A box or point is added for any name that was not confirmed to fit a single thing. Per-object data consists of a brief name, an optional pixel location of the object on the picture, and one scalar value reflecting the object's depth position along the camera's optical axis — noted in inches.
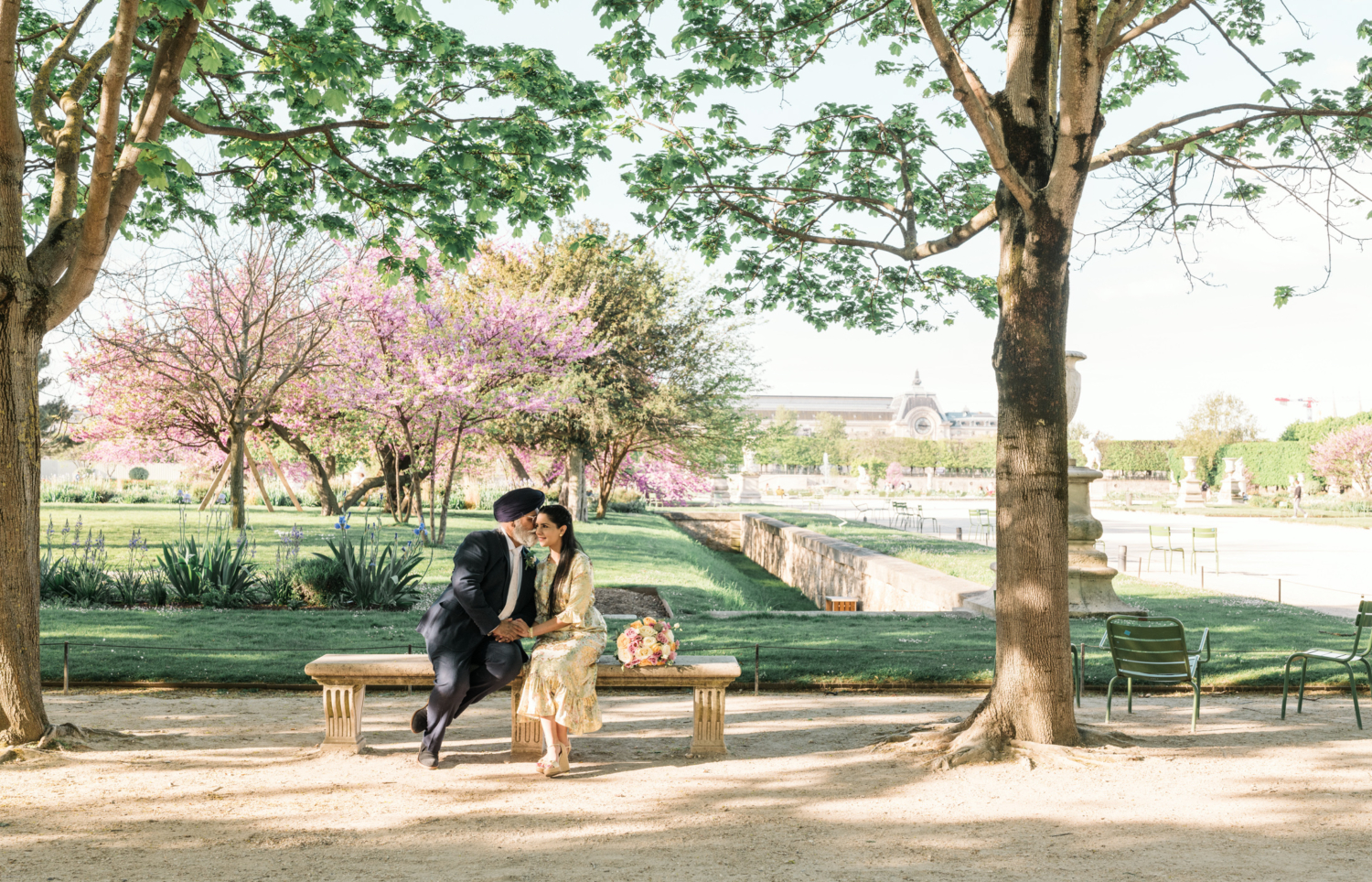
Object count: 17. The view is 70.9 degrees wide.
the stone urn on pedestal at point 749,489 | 2203.5
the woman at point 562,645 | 196.2
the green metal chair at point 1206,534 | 713.1
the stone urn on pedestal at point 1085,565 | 410.0
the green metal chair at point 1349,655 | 254.2
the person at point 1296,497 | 1360.7
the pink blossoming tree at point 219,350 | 652.1
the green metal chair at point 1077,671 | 280.8
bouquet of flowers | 208.5
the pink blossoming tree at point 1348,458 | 1521.9
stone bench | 211.3
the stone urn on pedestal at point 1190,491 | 1795.0
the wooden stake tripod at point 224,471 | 733.5
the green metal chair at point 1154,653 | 242.2
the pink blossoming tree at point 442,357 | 631.2
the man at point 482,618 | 195.9
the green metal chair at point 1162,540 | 710.8
